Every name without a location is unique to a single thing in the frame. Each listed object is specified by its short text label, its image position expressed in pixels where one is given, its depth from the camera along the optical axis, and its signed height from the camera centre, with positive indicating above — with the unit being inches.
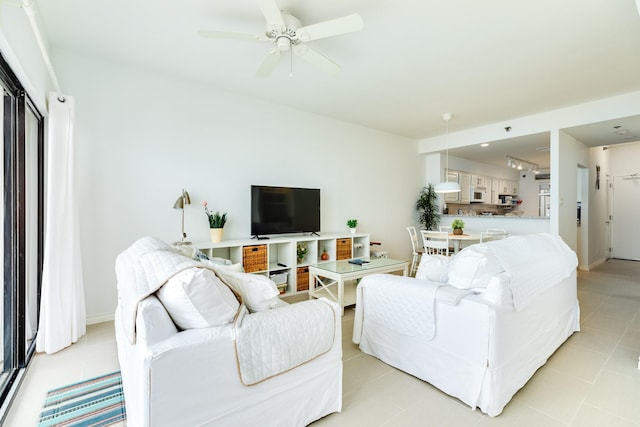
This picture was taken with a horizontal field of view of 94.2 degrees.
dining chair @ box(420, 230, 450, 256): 181.4 -19.2
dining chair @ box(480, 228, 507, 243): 183.4 -13.9
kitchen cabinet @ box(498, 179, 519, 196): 331.6 +29.5
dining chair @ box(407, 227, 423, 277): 202.2 -27.6
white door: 263.6 -5.3
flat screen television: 153.4 +1.9
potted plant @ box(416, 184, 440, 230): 246.1 +3.2
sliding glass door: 79.6 -4.3
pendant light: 183.6 +16.1
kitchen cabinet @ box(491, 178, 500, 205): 315.3 +23.4
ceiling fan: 75.2 +49.9
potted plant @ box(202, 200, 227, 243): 137.4 -4.9
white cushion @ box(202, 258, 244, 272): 90.4 -16.6
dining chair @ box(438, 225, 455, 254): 216.6 -13.4
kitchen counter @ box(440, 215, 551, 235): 195.3 -7.5
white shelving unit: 141.2 -21.0
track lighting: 273.6 +47.8
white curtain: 93.8 -9.8
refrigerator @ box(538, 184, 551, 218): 329.7 +15.1
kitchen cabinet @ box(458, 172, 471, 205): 273.2 +24.3
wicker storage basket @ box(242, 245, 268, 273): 140.7 -21.5
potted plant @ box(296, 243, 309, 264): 165.0 -21.3
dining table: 174.6 -14.0
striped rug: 64.7 -44.7
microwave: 286.9 +18.3
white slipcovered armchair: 46.0 -23.5
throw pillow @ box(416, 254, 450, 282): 83.9 -16.1
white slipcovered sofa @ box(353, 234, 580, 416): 66.2 -26.7
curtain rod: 58.1 +41.1
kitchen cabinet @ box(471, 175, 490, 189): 287.4 +31.8
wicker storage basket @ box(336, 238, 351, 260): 175.0 -21.1
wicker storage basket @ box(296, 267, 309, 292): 159.8 -35.4
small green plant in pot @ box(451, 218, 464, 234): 184.8 -8.3
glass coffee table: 124.1 -26.1
